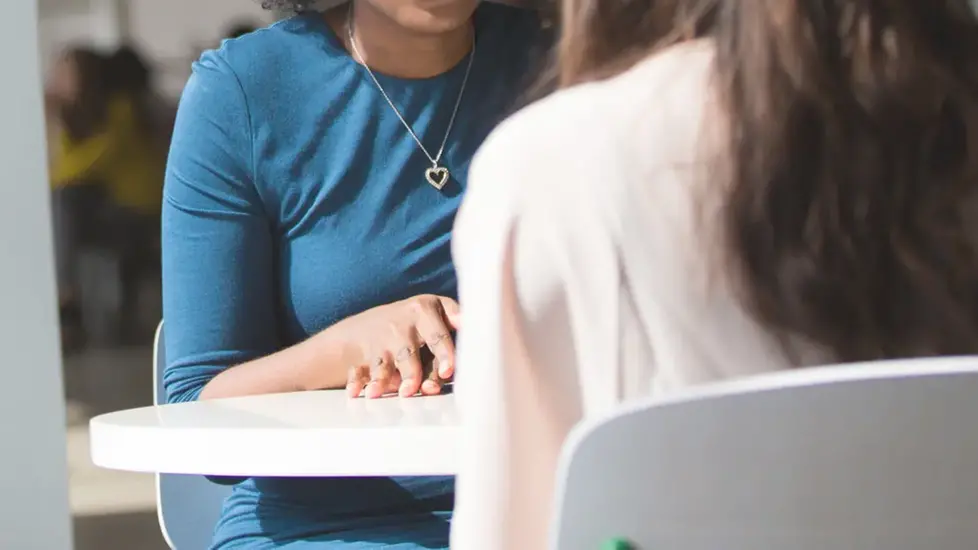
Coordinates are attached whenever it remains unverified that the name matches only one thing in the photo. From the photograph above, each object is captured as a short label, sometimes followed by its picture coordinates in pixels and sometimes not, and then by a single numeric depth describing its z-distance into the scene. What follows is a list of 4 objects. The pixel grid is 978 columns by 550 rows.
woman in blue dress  2.86
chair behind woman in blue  3.13
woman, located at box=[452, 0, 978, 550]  2.42
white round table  2.59
